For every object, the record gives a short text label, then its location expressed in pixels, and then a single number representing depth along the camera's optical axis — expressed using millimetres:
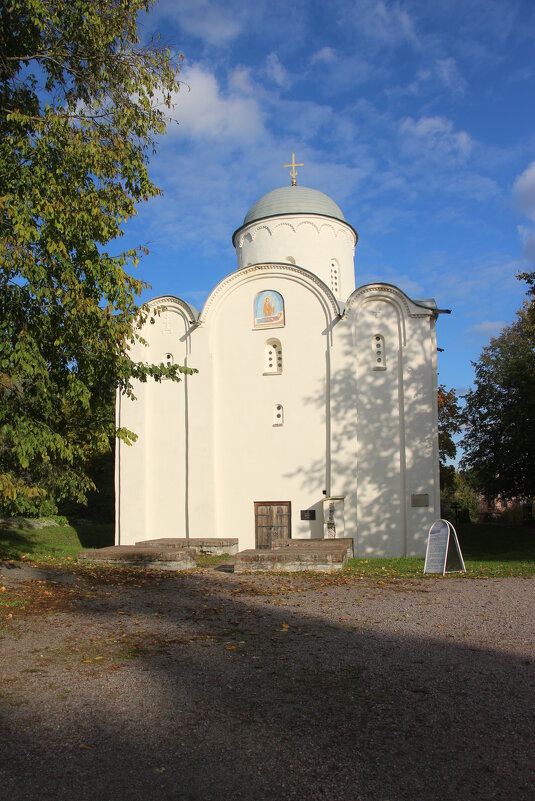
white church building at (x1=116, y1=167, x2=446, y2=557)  18344
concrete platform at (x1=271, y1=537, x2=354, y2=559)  14969
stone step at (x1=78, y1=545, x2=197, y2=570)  13711
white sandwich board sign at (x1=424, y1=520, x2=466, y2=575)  12211
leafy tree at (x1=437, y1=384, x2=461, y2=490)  32469
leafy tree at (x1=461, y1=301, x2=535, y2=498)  23438
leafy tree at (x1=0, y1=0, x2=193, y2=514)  9055
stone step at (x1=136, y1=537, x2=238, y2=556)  17594
